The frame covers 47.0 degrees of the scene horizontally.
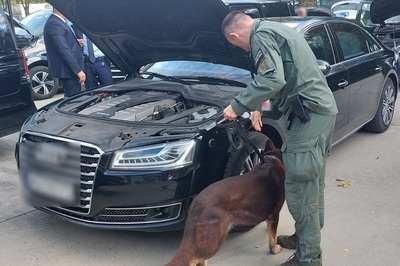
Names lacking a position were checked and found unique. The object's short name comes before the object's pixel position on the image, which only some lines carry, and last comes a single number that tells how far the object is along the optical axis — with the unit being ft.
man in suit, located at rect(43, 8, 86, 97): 19.27
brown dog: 9.00
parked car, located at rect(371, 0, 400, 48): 22.45
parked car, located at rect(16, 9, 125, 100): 29.50
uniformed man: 8.99
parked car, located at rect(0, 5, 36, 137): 18.13
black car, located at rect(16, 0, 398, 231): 10.34
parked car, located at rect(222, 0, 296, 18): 23.70
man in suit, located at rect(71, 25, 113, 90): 22.07
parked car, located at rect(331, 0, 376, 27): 38.54
